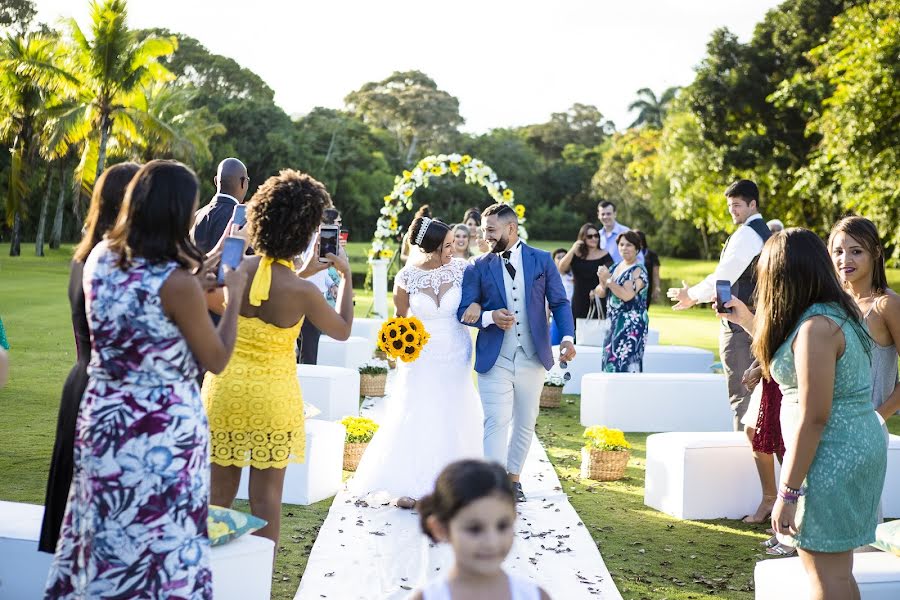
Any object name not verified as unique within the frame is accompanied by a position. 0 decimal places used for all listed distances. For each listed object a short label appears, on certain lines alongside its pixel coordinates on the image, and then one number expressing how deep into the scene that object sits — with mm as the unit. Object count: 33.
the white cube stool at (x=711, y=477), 7086
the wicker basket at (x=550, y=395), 12023
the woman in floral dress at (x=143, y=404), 3361
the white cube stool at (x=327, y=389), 9859
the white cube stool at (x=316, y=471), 7172
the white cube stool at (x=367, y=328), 15133
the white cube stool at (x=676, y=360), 13266
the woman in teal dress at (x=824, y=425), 3693
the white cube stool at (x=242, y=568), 4453
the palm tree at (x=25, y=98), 35156
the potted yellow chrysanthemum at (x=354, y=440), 8336
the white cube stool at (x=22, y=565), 4383
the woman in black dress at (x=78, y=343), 3738
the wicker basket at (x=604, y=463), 8219
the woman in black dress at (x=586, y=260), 12883
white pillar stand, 17859
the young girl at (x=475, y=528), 2693
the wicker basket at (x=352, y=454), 8328
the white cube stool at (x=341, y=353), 13383
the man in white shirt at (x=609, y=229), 13802
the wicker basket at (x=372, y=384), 12281
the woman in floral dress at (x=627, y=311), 10750
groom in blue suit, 7176
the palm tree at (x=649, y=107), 93875
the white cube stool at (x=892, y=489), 7309
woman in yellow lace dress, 4629
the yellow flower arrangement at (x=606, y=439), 8242
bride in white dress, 7301
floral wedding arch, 16953
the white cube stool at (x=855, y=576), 4336
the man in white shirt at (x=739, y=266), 7785
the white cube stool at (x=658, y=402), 10586
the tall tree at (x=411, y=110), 71312
